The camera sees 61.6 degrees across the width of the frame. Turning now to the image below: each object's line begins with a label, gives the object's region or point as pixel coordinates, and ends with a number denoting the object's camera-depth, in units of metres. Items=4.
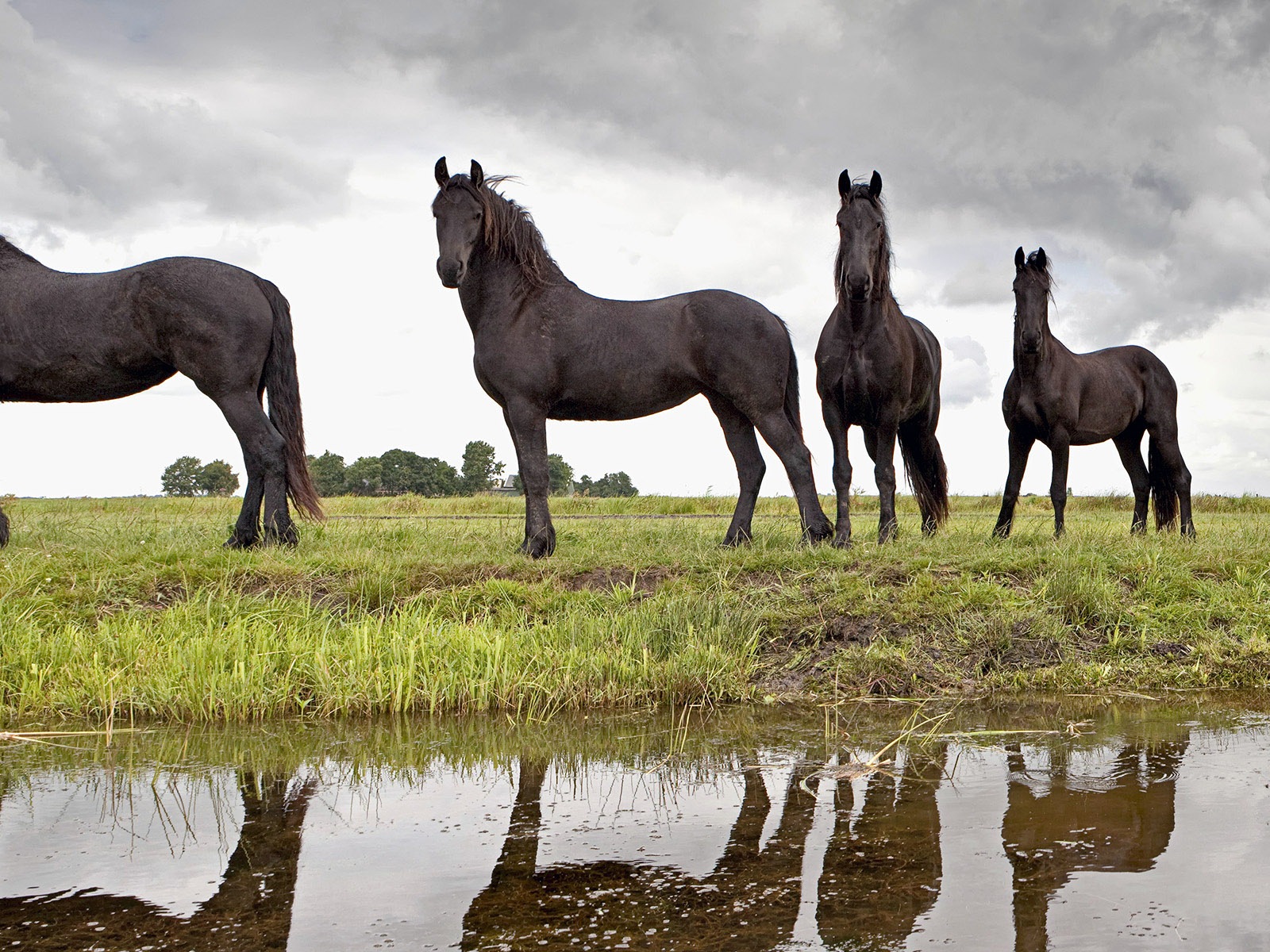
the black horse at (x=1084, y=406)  10.17
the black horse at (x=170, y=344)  8.44
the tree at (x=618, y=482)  46.54
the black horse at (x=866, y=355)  8.52
